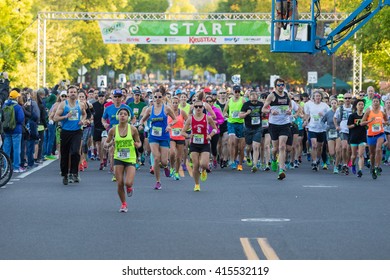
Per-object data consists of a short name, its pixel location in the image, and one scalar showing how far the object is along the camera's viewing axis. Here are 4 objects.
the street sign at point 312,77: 60.43
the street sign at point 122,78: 98.08
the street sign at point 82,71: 73.61
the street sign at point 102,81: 66.56
